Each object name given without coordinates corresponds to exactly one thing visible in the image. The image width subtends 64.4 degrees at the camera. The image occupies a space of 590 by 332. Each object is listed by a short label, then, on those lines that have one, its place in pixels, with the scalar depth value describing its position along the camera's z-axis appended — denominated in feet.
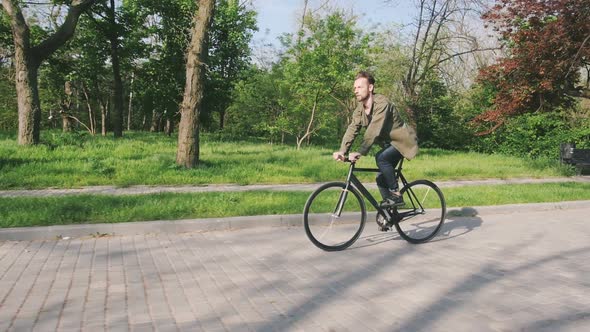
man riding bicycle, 16.76
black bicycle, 16.72
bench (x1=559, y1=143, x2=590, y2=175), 46.37
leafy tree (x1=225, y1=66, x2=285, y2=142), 86.84
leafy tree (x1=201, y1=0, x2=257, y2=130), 90.22
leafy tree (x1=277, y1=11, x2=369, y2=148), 59.26
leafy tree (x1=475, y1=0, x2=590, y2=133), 36.63
